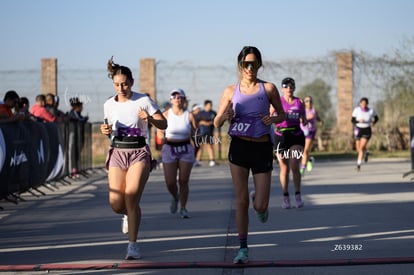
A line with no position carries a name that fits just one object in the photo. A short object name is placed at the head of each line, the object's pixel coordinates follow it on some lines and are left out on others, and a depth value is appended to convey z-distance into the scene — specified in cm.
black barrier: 1319
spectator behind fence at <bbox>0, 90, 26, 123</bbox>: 1383
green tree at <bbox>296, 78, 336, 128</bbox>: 3256
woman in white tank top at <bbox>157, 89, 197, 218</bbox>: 1237
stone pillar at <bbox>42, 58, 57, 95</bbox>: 3183
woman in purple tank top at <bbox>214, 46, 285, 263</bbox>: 844
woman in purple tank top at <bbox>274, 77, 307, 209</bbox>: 1312
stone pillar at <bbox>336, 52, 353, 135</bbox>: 3212
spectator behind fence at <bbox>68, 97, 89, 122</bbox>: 2061
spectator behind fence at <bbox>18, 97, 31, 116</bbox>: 1580
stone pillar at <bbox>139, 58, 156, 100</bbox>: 3234
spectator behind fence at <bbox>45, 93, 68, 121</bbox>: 1957
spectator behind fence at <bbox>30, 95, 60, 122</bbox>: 1859
